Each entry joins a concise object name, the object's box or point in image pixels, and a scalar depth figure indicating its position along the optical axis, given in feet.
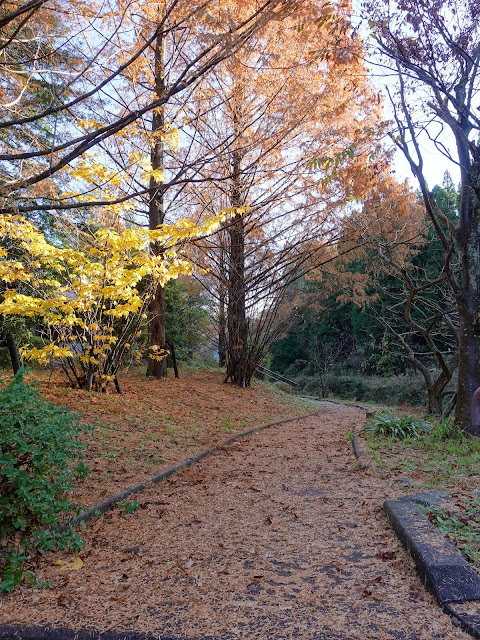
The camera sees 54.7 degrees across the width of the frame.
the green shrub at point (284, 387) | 63.80
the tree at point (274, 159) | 25.82
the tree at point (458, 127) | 18.69
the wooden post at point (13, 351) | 19.04
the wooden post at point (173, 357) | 33.78
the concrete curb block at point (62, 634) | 6.72
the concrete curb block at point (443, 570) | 6.72
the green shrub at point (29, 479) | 8.17
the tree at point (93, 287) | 20.30
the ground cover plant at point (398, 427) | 21.37
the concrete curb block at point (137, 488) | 10.90
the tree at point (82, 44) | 11.59
